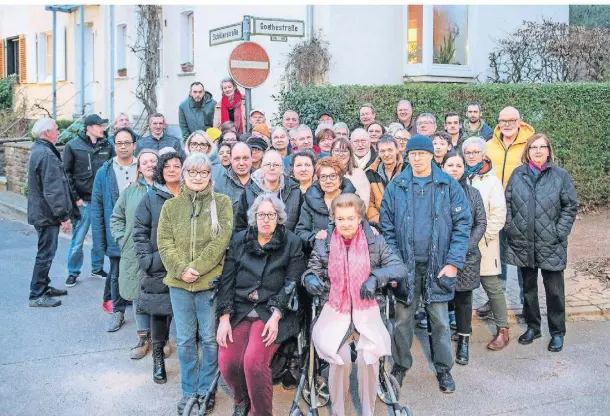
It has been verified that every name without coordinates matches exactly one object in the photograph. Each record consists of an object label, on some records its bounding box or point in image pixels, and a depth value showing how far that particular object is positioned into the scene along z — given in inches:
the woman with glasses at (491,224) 239.9
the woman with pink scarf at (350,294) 179.5
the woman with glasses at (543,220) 239.3
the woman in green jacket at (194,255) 195.9
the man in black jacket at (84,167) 336.2
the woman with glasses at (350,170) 241.4
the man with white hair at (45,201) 293.4
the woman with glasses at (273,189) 222.7
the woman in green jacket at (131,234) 237.5
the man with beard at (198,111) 414.6
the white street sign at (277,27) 348.2
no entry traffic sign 350.3
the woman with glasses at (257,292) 184.5
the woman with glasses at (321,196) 213.3
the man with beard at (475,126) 341.4
